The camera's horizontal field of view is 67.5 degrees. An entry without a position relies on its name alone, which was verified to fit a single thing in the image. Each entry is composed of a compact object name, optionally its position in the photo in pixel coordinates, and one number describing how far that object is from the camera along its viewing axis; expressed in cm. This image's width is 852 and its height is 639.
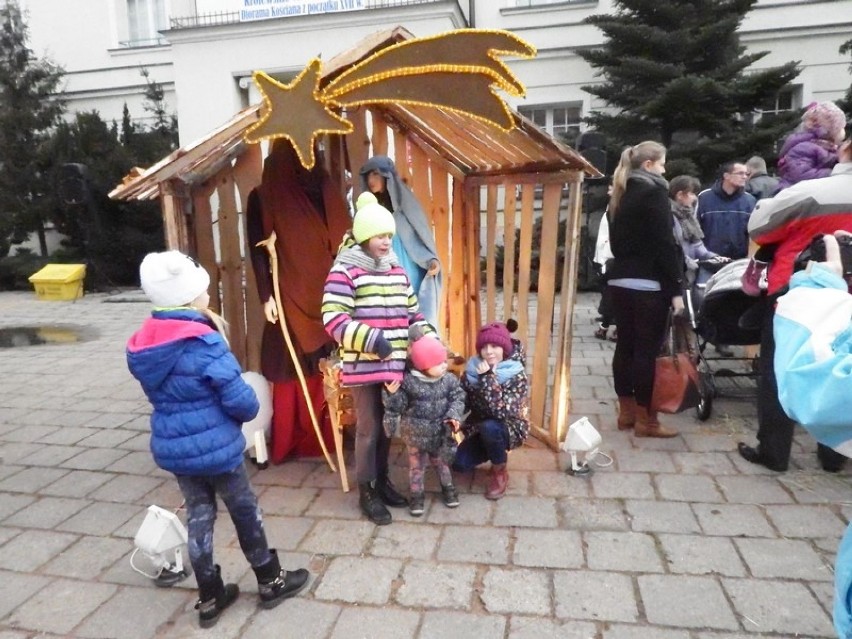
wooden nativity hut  382
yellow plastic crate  1313
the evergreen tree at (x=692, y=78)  1048
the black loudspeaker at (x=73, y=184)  1222
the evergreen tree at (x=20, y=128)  1418
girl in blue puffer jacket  255
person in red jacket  337
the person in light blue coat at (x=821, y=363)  147
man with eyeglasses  621
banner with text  1273
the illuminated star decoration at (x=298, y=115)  311
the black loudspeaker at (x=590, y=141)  918
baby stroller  480
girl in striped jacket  335
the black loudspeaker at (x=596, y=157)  689
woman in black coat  419
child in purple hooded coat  448
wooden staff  399
